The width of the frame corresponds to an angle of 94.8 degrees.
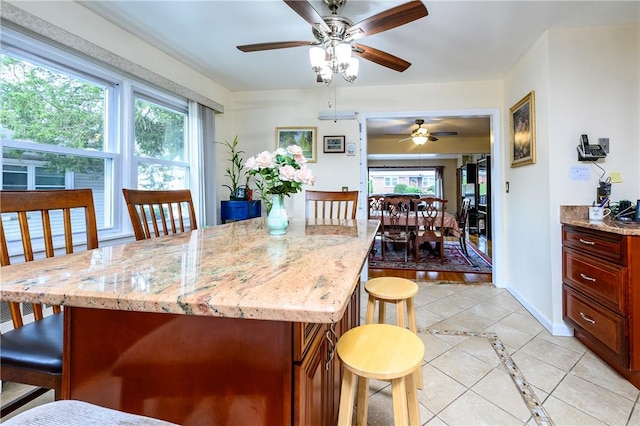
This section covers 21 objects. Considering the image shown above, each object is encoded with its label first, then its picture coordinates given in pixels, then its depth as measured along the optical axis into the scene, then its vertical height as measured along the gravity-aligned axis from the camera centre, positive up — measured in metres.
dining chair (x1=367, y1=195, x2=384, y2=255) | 4.99 +0.09
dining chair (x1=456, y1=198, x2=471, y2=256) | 4.87 -0.18
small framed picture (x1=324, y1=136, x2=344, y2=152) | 3.49 +0.83
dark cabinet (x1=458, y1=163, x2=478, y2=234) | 7.19 +0.53
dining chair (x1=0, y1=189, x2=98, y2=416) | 0.93 -0.42
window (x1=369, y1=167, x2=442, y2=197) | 9.34 +1.05
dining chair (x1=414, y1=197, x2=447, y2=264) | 4.31 -0.17
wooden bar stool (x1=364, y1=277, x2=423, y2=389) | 1.34 -0.38
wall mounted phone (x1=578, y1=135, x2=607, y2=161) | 2.10 +0.42
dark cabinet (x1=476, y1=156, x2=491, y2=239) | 6.19 +0.36
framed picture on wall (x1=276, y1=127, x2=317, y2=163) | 3.55 +0.92
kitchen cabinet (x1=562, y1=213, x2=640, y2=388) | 1.58 -0.49
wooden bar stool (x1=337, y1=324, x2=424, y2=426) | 0.80 -0.41
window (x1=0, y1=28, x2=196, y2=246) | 1.74 +0.65
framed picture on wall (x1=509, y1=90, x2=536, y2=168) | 2.45 +0.72
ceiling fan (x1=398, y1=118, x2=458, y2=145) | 4.78 +1.27
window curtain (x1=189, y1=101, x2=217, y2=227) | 3.10 +0.58
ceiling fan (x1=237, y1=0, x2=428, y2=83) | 1.49 +1.05
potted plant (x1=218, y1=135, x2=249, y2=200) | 3.56 +0.60
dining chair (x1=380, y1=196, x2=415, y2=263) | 4.46 -0.10
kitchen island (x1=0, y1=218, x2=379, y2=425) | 0.57 -0.29
